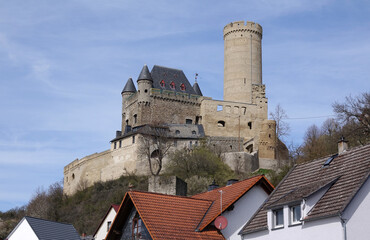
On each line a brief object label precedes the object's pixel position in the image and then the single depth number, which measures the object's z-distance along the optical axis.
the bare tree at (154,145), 73.50
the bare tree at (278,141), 76.09
